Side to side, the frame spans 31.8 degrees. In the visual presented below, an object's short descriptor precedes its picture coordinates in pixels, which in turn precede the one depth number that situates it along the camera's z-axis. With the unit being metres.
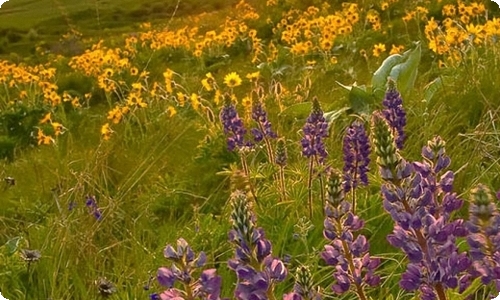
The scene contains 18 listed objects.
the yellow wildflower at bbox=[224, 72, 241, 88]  4.01
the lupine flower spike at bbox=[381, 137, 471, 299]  1.10
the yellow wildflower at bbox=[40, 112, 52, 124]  5.24
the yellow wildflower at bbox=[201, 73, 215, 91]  4.44
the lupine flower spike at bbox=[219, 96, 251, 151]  2.49
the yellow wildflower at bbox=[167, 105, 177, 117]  4.66
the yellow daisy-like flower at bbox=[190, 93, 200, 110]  4.10
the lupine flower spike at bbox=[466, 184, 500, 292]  0.98
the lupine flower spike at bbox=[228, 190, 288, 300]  1.00
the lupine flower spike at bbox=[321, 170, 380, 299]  1.22
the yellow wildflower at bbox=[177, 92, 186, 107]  4.66
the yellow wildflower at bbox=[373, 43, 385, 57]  5.03
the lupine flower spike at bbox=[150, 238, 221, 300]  1.02
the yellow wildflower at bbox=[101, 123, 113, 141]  4.32
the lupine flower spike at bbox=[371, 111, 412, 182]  1.08
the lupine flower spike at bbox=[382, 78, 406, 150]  2.09
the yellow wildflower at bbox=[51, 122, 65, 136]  4.57
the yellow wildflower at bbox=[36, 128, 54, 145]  4.69
